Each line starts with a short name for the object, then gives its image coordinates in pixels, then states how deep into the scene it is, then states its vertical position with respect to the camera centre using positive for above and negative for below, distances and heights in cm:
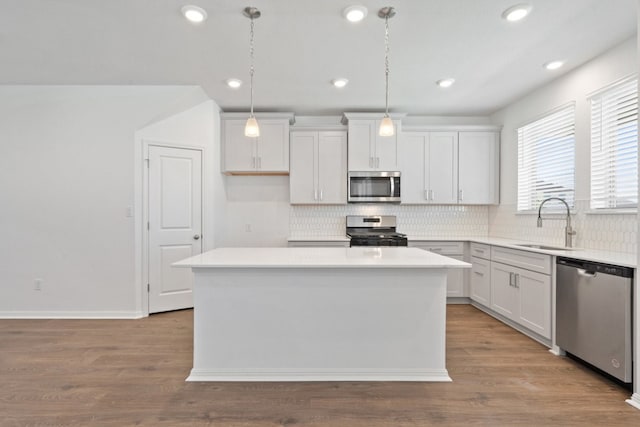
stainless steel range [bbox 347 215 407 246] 452 -18
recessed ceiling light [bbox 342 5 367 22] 220 +136
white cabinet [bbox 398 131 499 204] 442 +61
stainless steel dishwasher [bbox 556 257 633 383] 211 -71
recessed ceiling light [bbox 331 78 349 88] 340 +136
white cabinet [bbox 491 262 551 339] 281 -79
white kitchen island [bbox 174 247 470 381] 227 -77
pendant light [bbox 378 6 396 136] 224 +137
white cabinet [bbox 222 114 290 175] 430 +84
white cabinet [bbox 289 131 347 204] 434 +56
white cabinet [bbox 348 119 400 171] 430 +86
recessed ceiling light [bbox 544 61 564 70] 300 +137
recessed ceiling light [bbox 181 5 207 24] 222 +136
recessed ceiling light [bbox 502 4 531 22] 219 +137
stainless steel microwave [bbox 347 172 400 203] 431 +33
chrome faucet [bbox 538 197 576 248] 306 -18
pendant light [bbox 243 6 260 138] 224 +136
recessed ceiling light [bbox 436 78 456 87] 342 +138
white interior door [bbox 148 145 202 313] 380 -13
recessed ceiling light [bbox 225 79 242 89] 341 +135
